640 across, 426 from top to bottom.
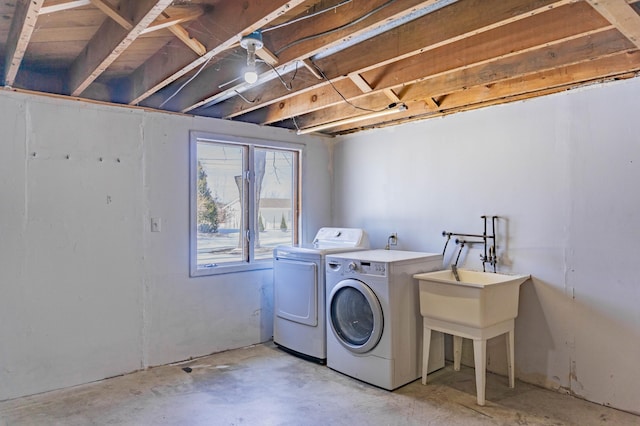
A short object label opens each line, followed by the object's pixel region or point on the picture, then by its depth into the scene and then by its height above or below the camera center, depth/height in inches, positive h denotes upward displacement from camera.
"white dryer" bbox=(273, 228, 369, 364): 138.9 -26.6
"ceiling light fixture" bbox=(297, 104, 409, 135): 126.3 +32.4
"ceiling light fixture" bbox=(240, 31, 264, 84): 80.4 +33.2
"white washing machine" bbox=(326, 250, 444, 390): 119.1 -30.5
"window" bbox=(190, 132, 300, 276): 147.6 +5.7
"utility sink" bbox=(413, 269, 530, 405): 108.5 -25.6
